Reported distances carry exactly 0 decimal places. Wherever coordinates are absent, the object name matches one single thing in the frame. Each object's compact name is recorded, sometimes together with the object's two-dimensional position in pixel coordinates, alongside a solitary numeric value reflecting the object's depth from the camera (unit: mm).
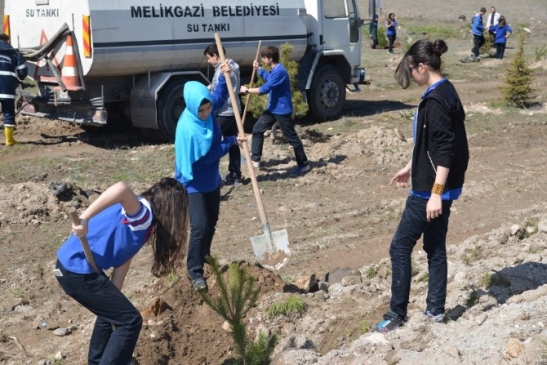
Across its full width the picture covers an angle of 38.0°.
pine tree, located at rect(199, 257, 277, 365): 4688
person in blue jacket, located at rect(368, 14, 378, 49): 28064
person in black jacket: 4781
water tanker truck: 11344
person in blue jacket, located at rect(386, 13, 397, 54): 26578
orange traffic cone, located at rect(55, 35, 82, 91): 11359
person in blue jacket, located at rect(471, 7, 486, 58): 24172
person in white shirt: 26047
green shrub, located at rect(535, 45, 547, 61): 22656
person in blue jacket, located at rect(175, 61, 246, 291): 6020
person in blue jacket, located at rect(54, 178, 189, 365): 4309
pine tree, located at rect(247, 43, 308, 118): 12031
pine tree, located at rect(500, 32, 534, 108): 15445
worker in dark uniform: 11836
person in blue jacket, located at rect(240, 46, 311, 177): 10000
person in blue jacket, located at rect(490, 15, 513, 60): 24172
